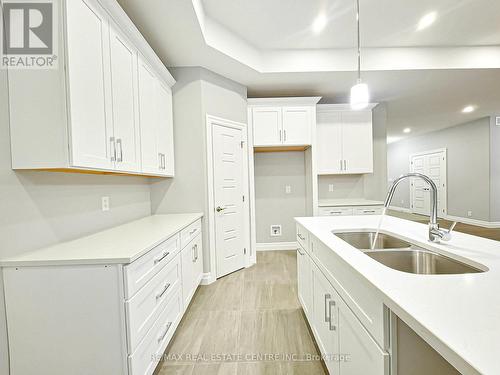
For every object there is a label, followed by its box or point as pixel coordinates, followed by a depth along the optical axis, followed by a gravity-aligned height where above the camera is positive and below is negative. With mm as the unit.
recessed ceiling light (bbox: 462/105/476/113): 4821 +1567
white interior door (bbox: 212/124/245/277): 2900 -196
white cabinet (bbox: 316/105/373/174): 3730 +684
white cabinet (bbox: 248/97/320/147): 3406 +953
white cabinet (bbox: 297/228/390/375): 826 -739
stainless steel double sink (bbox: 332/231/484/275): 1026 -431
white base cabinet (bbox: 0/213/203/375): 1116 -647
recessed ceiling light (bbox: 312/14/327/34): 2447 +1836
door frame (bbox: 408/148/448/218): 6426 -139
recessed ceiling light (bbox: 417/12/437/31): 2436 +1827
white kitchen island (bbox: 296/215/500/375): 497 -356
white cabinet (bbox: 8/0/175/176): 1176 +518
